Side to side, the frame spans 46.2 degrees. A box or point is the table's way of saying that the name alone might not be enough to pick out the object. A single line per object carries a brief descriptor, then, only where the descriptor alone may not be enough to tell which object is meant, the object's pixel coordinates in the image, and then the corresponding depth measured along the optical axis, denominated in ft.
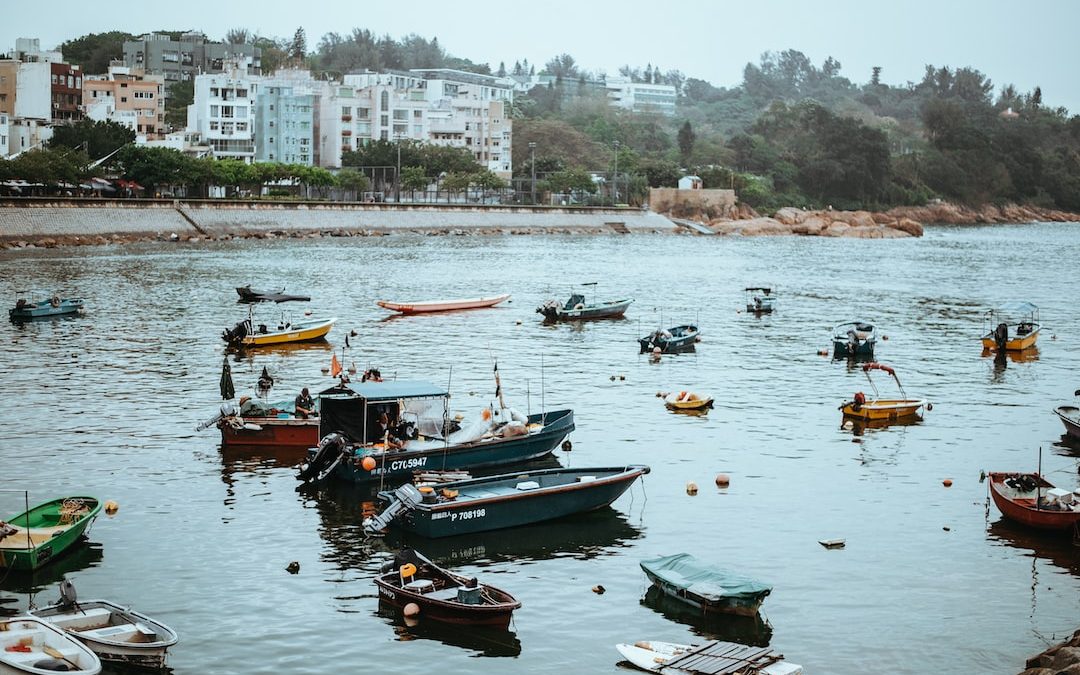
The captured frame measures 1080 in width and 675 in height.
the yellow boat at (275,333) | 171.94
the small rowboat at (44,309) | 191.83
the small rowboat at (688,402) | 132.05
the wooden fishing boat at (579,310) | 214.07
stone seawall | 340.39
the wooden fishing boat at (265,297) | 209.26
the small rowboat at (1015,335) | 179.73
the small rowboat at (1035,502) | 88.22
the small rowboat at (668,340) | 174.81
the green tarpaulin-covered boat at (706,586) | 72.08
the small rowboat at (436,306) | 220.43
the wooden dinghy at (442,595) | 69.72
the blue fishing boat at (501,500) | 84.74
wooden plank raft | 62.13
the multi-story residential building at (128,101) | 514.68
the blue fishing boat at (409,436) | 97.45
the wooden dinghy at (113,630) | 62.44
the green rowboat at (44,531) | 76.07
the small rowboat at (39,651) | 57.88
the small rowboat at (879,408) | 128.47
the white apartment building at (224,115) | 508.53
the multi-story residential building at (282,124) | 534.78
